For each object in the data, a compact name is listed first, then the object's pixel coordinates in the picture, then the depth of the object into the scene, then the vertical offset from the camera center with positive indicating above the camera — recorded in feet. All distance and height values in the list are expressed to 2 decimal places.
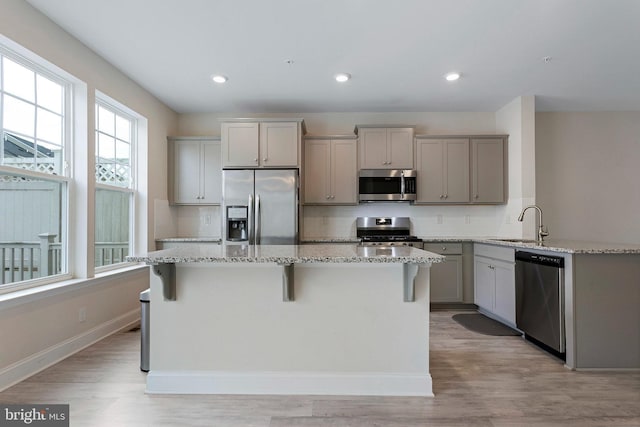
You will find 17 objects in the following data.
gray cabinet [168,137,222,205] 14.87 +1.98
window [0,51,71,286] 7.69 +1.13
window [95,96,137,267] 10.87 +1.23
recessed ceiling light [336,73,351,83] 11.39 +4.83
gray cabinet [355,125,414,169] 14.60 +3.11
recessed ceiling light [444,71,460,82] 11.31 +4.82
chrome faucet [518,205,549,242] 10.71 -0.56
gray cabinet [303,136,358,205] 14.73 +2.13
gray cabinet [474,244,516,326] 10.99 -2.37
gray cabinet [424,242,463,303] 13.66 -2.63
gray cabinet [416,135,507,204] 14.57 +2.02
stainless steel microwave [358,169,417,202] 14.53 +1.39
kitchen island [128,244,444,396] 6.91 -2.35
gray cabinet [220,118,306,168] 13.76 +3.00
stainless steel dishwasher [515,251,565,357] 8.55 -2.33
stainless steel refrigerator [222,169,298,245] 13.24 +0.41
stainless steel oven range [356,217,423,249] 15.37 -0.51
